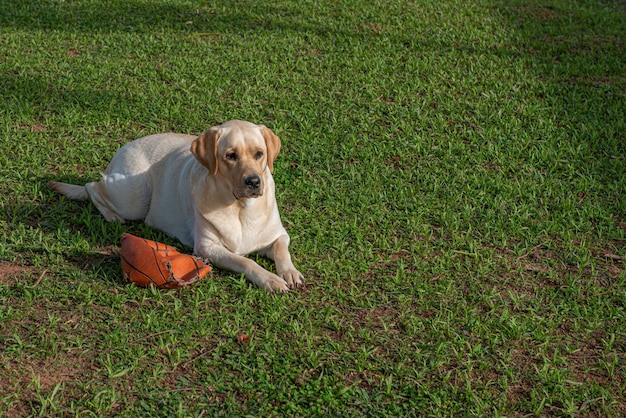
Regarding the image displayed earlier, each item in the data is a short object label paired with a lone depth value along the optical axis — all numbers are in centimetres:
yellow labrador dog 531
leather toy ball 513
